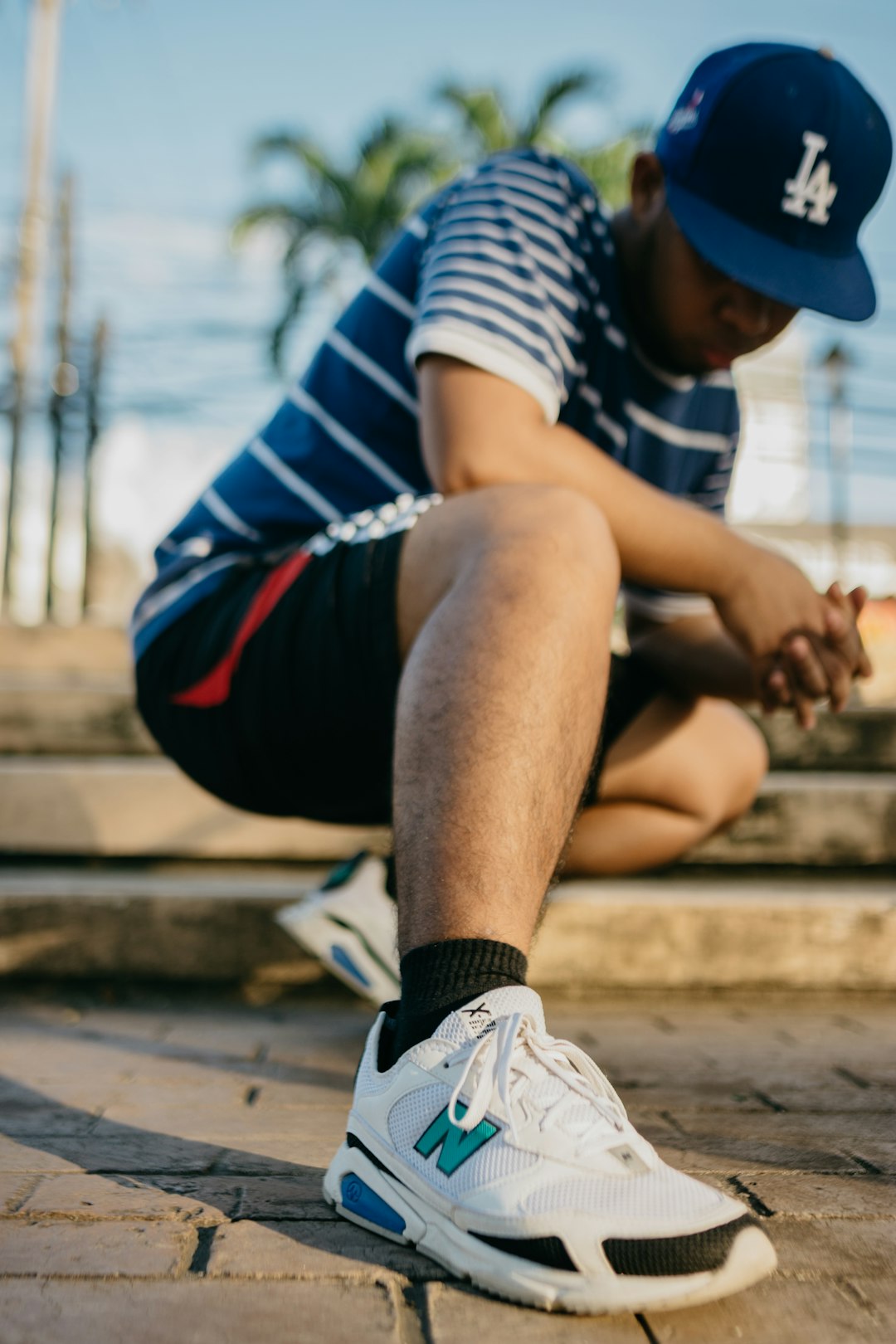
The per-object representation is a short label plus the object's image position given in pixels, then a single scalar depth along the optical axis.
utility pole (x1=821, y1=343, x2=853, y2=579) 16.61
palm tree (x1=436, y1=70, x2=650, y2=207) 14.56
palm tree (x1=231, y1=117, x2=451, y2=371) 15.88
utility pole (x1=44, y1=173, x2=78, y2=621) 12.78
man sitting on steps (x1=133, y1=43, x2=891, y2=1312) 0.95
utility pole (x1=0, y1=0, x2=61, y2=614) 13.89
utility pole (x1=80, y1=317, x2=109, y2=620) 12.45
